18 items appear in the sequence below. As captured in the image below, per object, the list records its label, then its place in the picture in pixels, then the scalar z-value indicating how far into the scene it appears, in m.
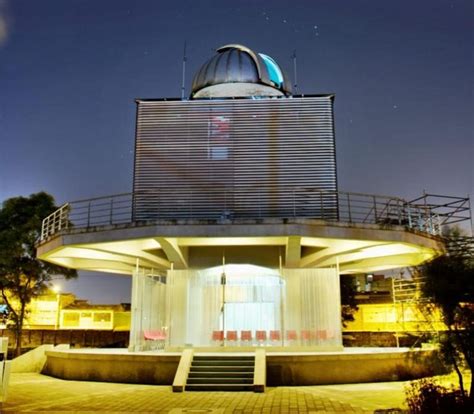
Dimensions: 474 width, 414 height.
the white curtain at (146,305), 16.42
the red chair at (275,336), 16.42
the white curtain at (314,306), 16.33
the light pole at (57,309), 35.75
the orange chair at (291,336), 16.34
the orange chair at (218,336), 16.19
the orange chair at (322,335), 16.30
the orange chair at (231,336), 16.36
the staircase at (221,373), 12.89
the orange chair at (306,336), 16.31
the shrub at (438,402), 7.07
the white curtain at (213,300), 16.62
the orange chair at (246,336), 16.52
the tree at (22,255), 22.44
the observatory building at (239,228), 16.25
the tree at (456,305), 8.18
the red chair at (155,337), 17.16
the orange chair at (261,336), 16.55
